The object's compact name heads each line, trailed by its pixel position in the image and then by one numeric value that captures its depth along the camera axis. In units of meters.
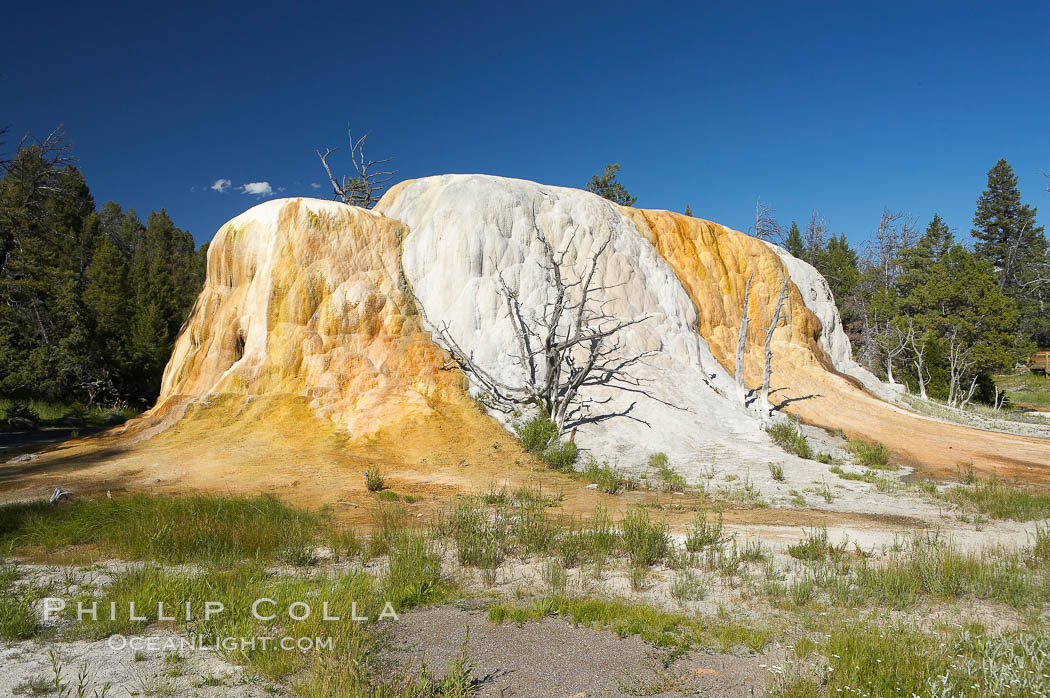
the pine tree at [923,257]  31.95
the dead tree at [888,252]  37.19
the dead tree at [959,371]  23.98
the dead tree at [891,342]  25.97
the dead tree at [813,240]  42.17
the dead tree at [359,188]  25.48
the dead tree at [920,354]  24.94
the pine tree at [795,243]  56.00
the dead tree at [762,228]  30.67
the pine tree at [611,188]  36.78
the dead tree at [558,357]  14.67
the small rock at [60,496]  8.62
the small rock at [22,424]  18.14
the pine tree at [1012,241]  44.12
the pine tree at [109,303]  24.20
